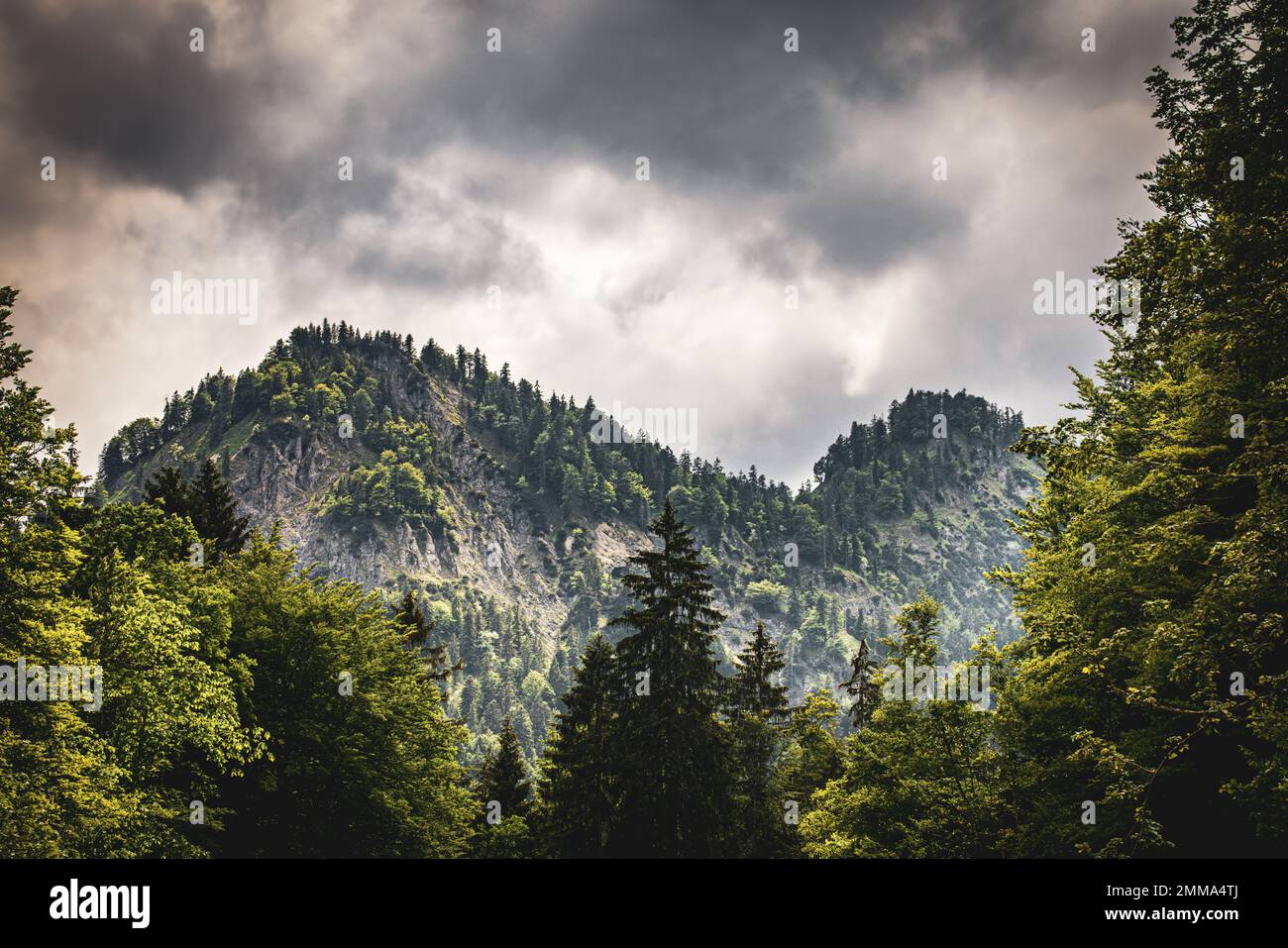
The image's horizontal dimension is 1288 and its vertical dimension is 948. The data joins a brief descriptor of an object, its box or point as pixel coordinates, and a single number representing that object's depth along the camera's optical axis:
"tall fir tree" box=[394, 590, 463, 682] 51.85
